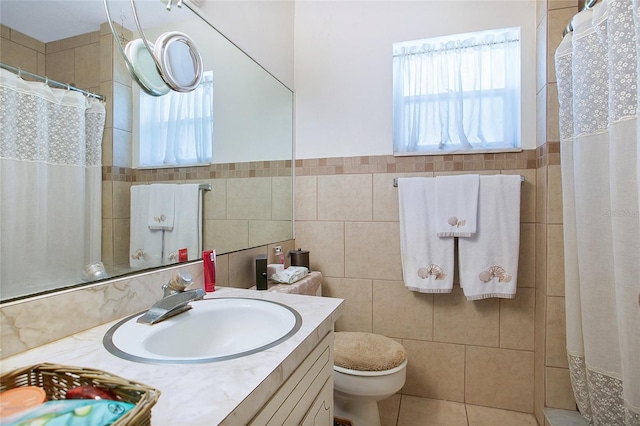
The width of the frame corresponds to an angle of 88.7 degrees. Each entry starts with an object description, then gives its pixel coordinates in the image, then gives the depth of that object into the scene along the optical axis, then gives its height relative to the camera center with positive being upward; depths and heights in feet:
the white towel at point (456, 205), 5.50 +0.11
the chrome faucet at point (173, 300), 2.78 -0.82
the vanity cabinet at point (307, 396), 2.15 -1.44
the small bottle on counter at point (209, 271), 3.95 -0.72
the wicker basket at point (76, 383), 1.24 -0.73
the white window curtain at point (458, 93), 5.72 +2.14
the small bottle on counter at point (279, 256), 5.79 -0.79
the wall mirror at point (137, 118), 2.43 +1.11
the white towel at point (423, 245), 5.69 -0.58
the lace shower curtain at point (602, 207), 3.18 +0.06
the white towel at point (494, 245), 5.38 -0.55
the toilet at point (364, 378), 4.61 -2.36
